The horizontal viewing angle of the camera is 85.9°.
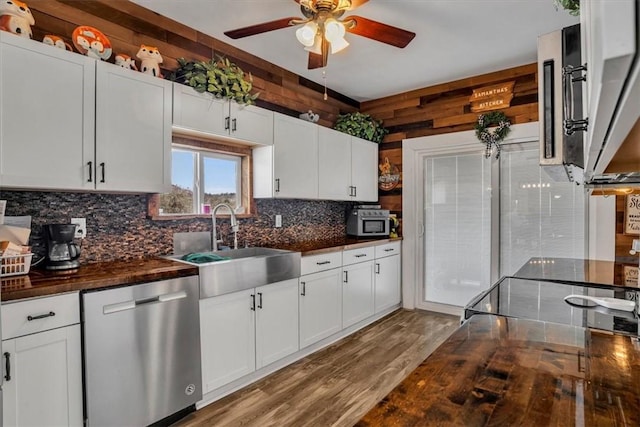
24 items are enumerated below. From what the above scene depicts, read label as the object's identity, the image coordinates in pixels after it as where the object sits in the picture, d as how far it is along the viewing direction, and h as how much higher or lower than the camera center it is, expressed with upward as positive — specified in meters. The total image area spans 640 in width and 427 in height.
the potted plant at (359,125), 4.16 +1.06
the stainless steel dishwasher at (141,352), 1.73 -0.77
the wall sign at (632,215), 2.92 -0.03
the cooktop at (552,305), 1.30 -0.41
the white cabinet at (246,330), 2.25 -0.86
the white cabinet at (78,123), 1.72 +0.51
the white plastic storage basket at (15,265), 1.73 -0.27
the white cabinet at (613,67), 0.28 +0.12
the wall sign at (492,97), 3.59 +1.23
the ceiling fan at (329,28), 1.98 +1.13
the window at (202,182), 2.75 +0.26
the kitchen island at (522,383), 0.73 -0.43
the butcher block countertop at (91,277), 1.55 -0.33
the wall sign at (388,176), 4.44 +0.46
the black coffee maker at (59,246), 1.94 -0.20
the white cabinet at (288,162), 3.10 +0.47
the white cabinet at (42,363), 1.49 -0.69
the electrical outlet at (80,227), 2.15 -0.09
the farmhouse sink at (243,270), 2.22 -0.42
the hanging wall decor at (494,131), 3.61 +0.87
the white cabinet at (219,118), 2.41 +0.73
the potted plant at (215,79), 2.48 +1.00
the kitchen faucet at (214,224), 2.77 -0.10
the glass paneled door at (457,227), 3.94 -0.18
